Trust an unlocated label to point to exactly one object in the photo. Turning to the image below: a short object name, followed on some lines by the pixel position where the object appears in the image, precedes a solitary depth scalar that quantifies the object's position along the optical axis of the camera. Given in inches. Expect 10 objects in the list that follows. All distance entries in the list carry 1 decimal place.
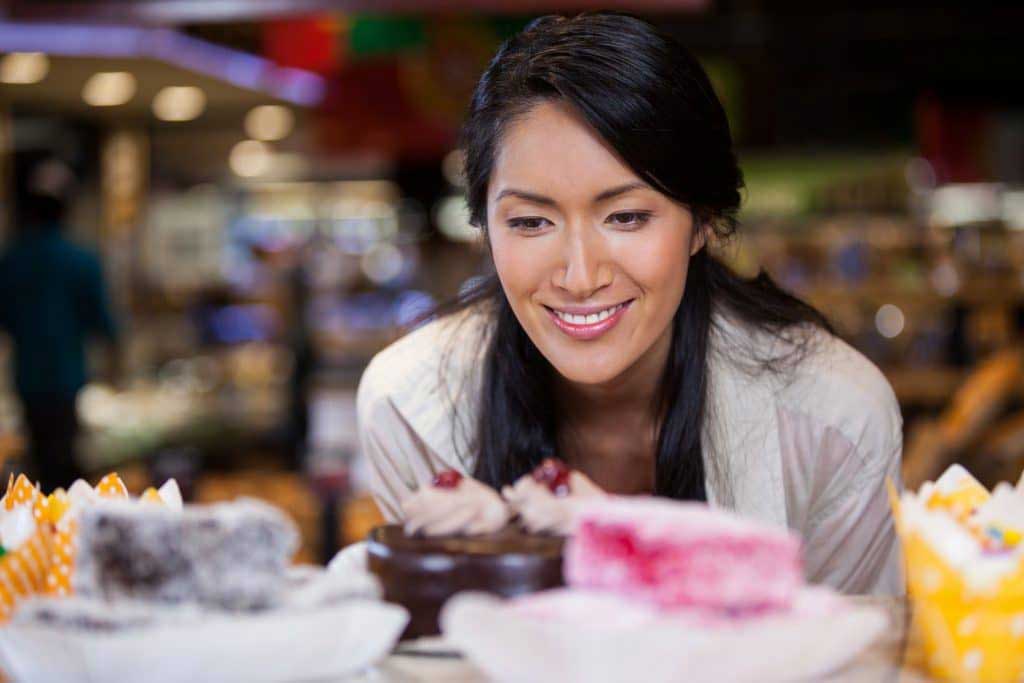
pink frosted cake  42.1
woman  64.7
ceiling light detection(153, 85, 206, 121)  312.6
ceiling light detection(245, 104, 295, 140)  356.8
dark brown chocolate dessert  48.8
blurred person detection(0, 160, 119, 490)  219.1
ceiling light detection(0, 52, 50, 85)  262.1
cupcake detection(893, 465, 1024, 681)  45.3
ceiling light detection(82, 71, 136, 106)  288.2
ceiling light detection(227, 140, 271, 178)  467.5
